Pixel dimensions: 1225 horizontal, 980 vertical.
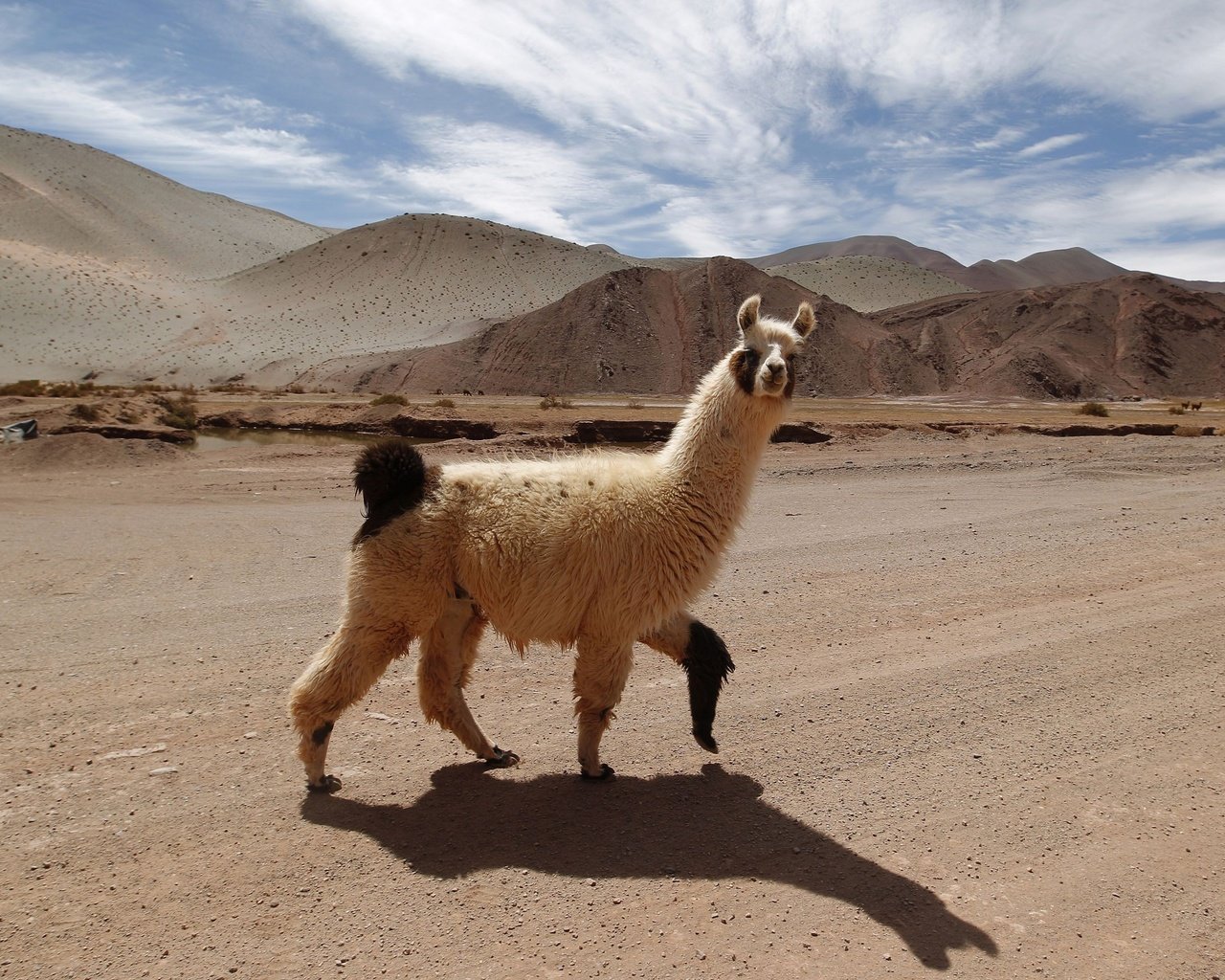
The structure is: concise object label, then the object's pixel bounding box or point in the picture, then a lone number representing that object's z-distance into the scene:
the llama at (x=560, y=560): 4.72
